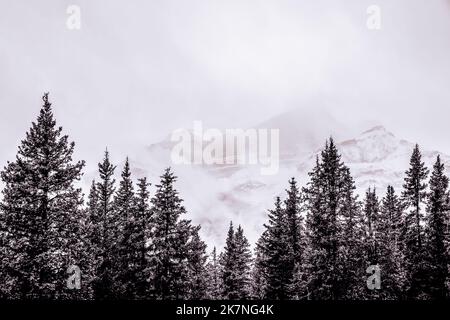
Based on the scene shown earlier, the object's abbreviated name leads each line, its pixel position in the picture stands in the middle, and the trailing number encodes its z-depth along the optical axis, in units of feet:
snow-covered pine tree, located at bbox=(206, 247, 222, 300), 188.01
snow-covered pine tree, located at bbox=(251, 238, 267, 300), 132.63
